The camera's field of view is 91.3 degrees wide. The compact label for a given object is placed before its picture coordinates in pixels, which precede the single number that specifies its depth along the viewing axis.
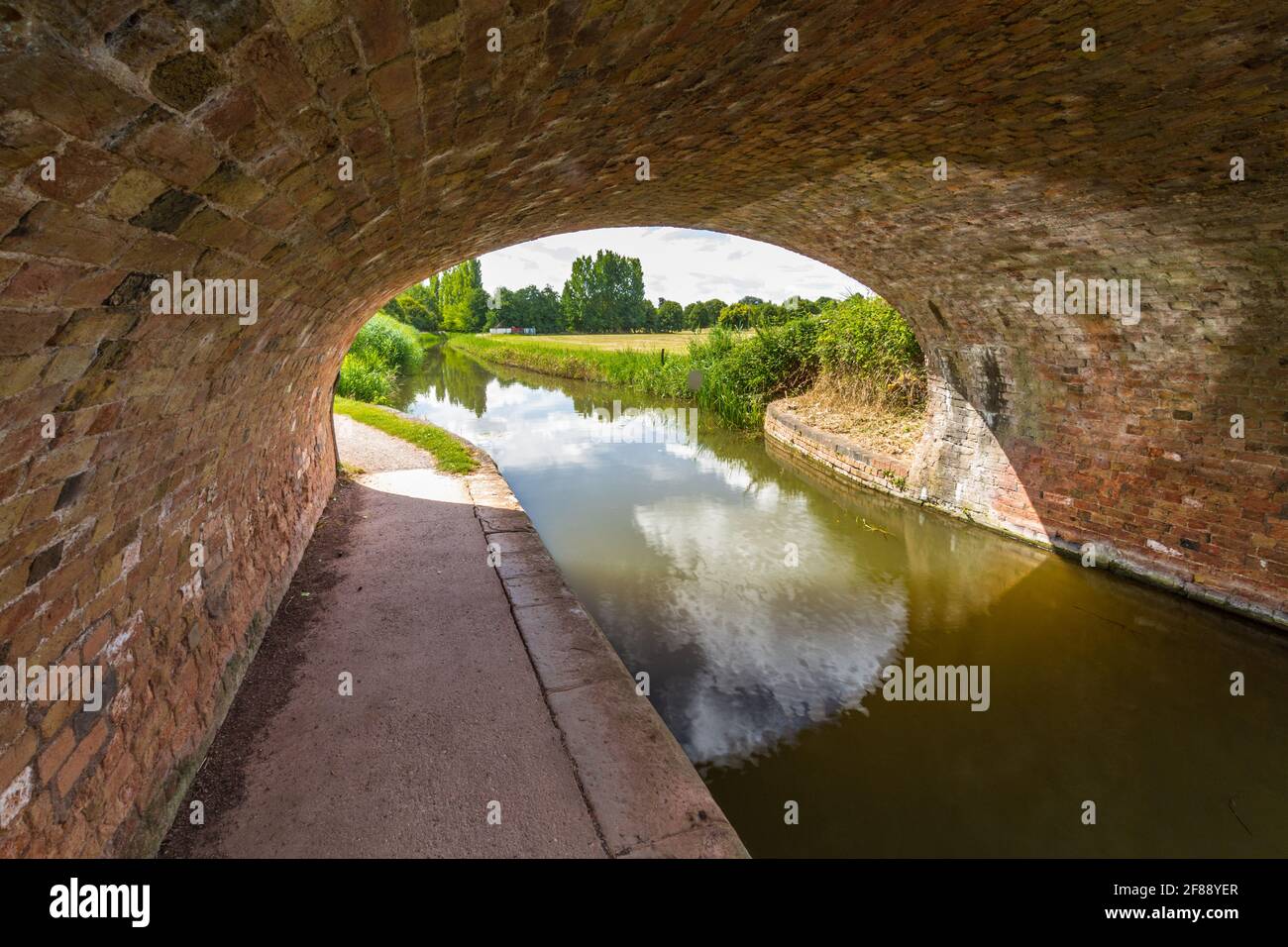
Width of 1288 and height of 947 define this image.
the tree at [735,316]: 31.67
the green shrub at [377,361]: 16.17
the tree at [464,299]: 69.56
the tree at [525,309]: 73.00
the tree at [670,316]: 69.94
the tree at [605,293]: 64.94
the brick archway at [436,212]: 1.31
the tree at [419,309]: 67.54
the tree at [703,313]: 69.44
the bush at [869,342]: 11.84
